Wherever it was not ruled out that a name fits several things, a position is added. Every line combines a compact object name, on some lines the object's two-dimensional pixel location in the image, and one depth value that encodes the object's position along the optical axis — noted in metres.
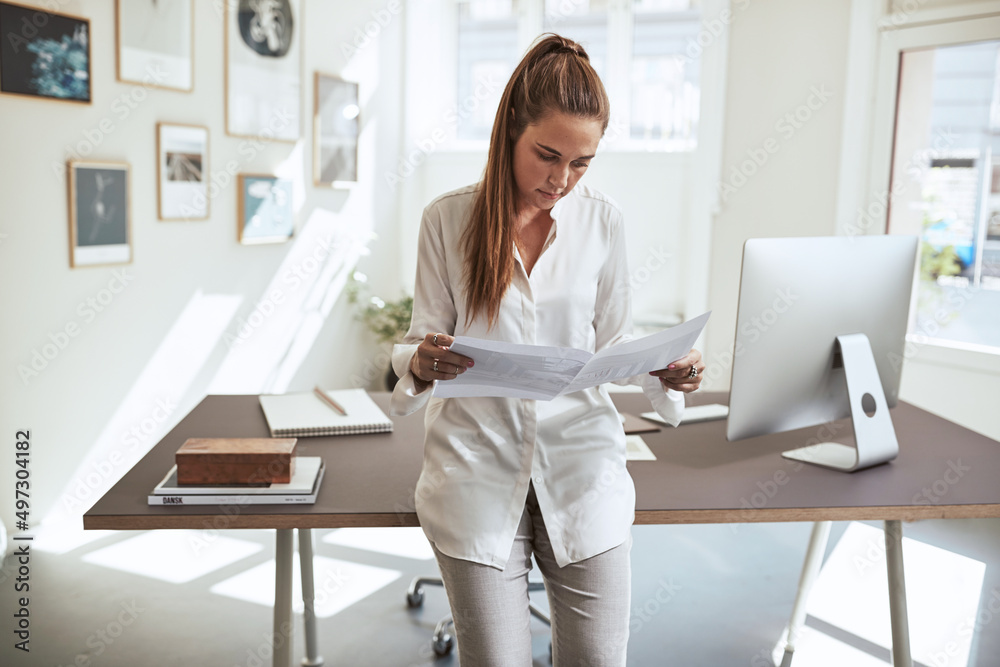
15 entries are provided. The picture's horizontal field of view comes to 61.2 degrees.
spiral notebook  1.88
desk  1.47
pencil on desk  2.01
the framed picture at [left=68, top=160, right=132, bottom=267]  3.10
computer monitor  1.71
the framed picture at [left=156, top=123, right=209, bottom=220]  3.45
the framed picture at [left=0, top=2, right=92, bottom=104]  2.81
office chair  2.40
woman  1.43
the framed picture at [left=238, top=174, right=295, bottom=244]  3.92
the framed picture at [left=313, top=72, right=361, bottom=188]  4.40
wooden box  1.51
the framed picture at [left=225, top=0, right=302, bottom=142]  3.80
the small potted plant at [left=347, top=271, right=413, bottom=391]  4.79
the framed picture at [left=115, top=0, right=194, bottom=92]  3.22
